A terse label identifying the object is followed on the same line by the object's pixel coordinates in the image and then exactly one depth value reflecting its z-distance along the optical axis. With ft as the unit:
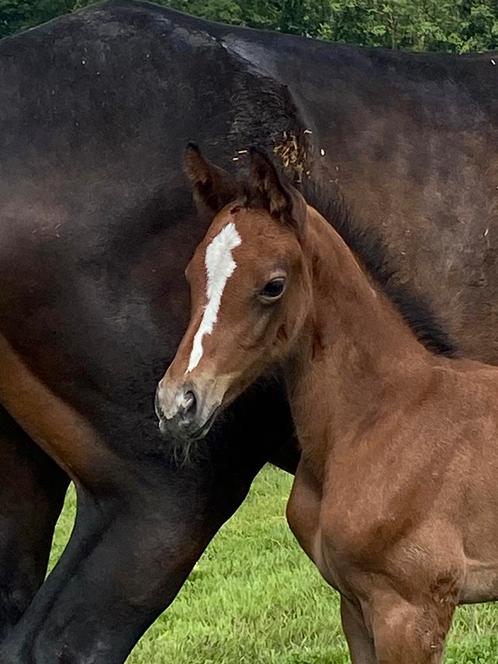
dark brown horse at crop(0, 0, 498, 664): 11.25
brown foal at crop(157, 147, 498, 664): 9.49
